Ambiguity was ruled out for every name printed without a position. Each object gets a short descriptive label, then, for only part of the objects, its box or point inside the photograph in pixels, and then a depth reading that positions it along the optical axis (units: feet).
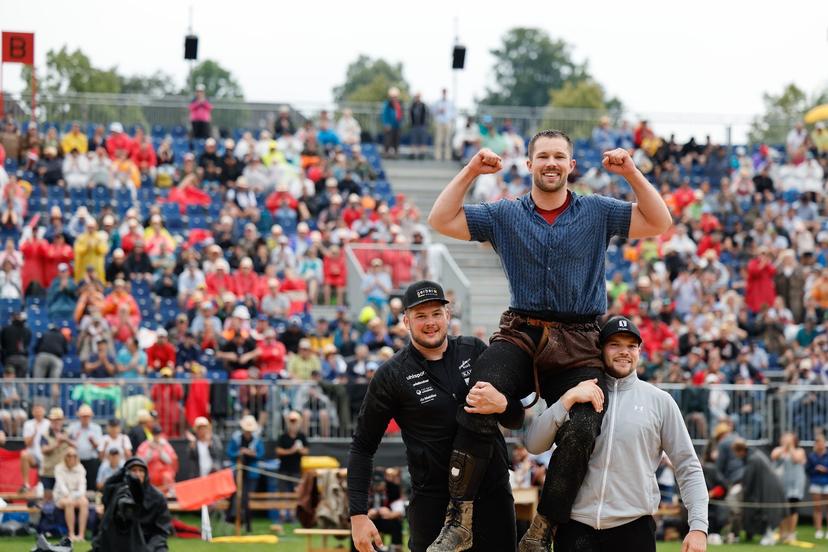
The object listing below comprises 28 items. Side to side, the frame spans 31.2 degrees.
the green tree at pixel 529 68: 262.47
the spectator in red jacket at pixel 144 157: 74.43
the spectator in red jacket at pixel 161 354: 56.85
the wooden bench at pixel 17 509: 45.86
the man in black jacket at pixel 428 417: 21.53
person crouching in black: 40.11
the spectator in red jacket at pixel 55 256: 63.46
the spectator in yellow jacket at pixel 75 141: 74.74
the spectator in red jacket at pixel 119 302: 59.31
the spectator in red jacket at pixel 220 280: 62.59
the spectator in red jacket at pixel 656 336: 63.62
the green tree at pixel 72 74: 189.98
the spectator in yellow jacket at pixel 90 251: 63.57
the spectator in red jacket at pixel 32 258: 63.26
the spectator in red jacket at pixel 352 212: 71.26
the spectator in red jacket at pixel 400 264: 66.54
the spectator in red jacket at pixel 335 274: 66.23
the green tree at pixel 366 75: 274.77
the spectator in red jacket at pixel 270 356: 57.41
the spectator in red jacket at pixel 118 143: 74.74
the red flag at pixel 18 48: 80.38
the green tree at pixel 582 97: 207.82
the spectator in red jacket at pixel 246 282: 63.00
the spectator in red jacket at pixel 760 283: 71.05
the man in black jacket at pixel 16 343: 56.18
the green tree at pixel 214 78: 270.67
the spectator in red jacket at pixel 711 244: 75.05
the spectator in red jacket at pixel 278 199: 71.67
